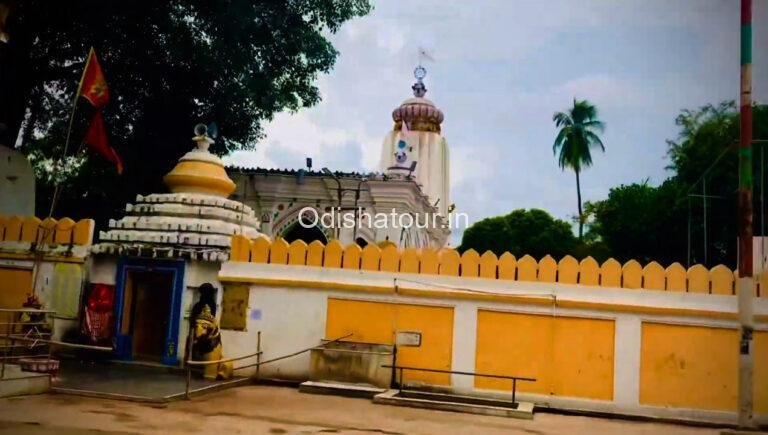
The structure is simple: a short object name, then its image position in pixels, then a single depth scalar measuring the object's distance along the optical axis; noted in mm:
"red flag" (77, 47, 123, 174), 12789
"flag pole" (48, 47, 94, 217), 12555
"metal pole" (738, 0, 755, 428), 8586
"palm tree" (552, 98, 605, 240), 38062
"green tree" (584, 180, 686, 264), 25859
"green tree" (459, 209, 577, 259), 35312
